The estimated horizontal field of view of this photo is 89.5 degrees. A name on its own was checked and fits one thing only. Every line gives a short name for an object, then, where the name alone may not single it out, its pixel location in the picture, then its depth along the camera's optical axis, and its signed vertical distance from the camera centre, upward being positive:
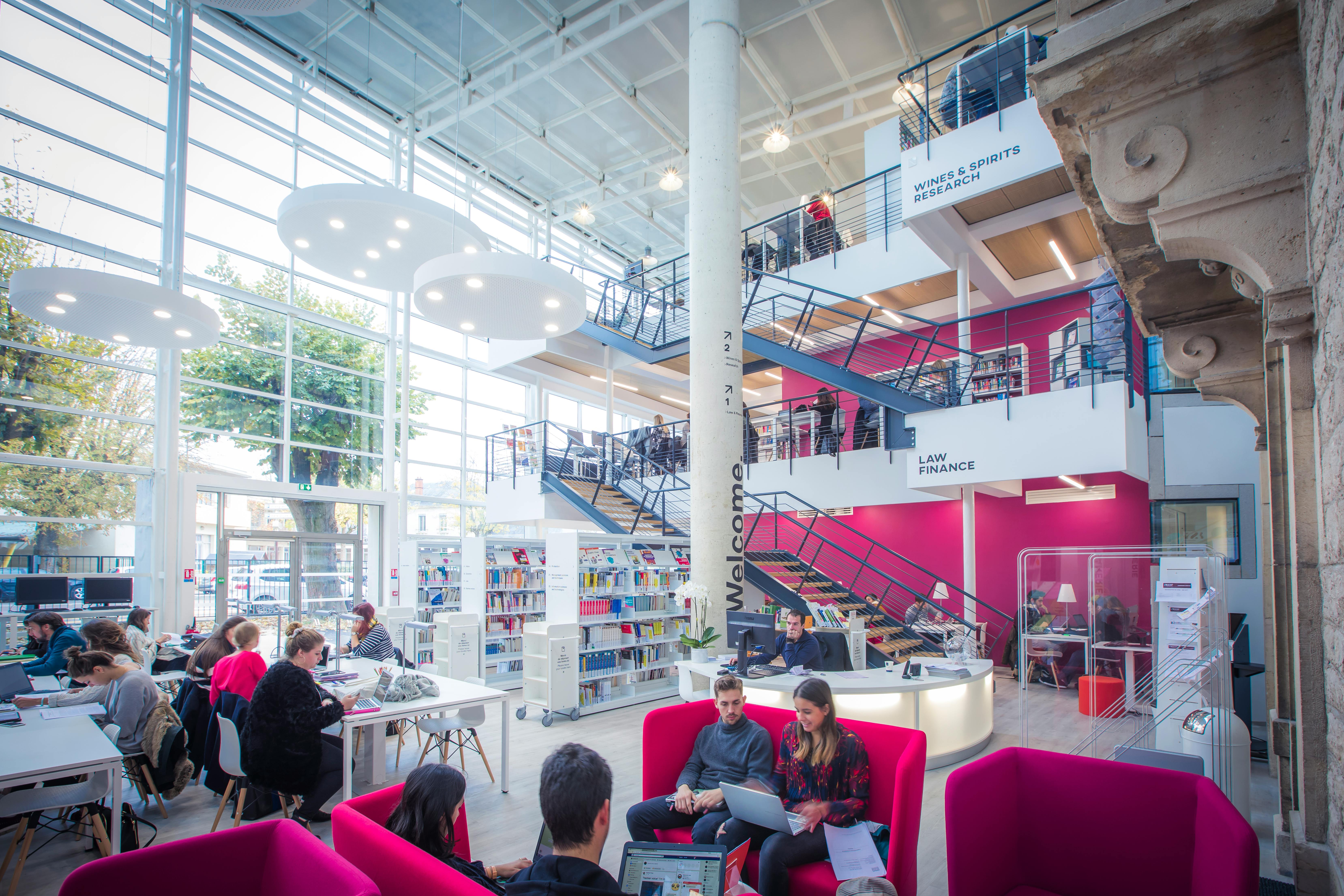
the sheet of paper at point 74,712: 4.64 -1.49
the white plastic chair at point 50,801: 3.62 -1.66
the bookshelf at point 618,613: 8.12 -1.50
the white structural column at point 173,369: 10.44 +2.02
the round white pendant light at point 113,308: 6.42 +1.98
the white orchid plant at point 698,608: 7.22 -1.21
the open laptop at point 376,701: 4.73 -1.47
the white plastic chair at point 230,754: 4.36 -1.66
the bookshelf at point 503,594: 9.20 -1.37
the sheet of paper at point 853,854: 2.85 -1.55
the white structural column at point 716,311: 7.61 +2.13
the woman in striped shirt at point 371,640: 7.06 -1.51
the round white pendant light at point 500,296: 5.59 +1.83
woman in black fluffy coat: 4.14 -1.45
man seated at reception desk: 5.90 -1.32
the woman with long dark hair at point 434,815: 2.37 -1.12
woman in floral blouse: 3.02 -1.38
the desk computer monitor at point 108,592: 8.97 -1.26
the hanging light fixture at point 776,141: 11.66 +6.20
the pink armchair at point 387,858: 1.91 -1.12
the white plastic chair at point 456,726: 5.25 -1.82
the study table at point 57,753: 3.39 -1.40
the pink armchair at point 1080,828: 2.57 -1.33
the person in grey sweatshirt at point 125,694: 4.61 -1.35
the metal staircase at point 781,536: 9.44 -0.71
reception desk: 5.42 -1.69
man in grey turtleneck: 3.34 -1.46
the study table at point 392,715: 4.46 -1.55
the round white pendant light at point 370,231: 5.57 +2.40
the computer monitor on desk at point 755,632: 6.16 -1.24
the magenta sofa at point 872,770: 2.91 -1.38
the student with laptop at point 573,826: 2.01 -1.04
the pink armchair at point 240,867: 1.96 -1.14
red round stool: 5.70 -2.01
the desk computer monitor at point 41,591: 8.49 -1.18
